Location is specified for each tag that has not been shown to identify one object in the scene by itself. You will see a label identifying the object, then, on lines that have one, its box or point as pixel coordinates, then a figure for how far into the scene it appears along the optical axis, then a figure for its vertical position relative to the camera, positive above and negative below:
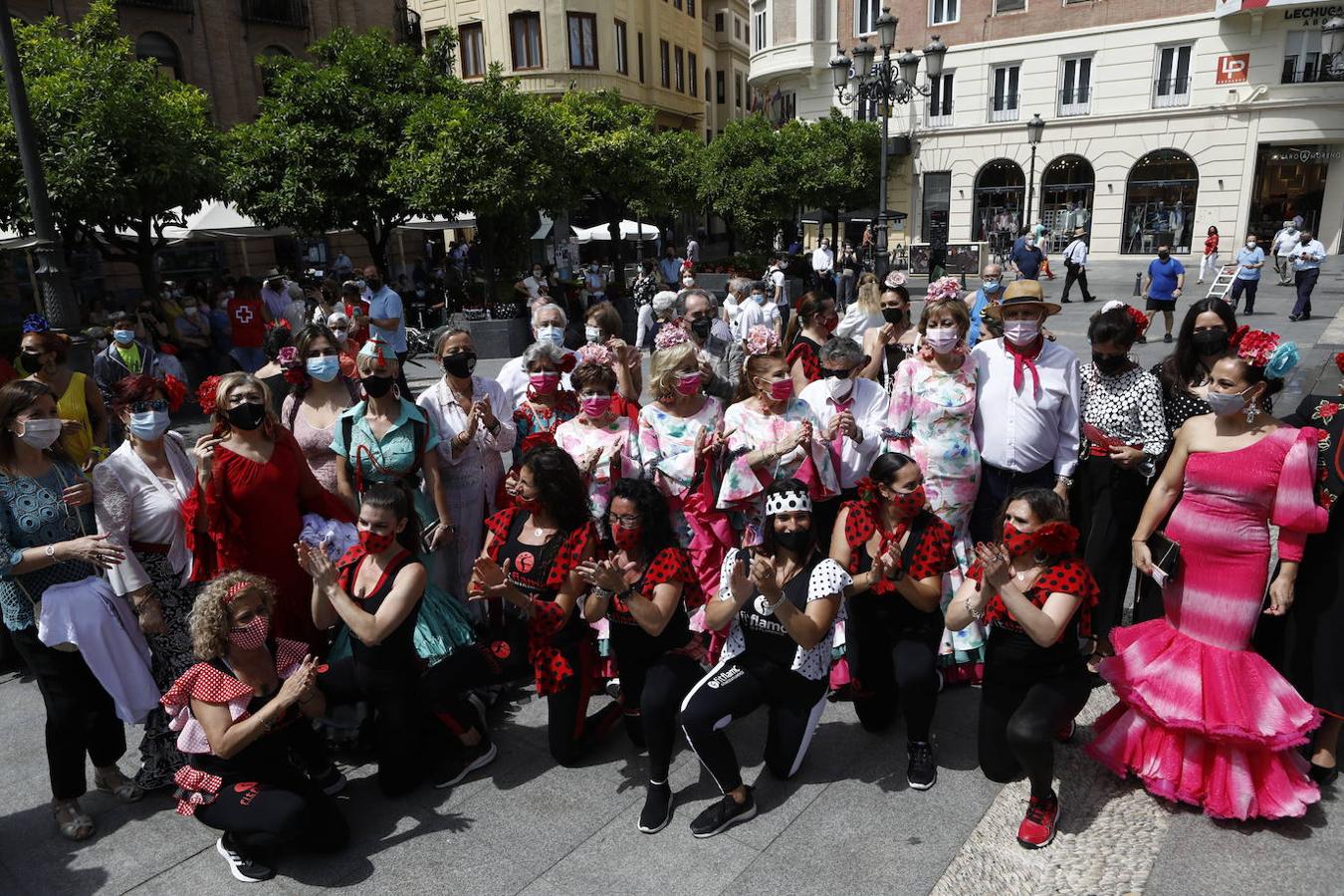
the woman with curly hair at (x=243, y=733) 3.35 -1.80
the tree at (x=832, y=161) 24.31 +1.96
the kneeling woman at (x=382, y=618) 3.67 -1.53
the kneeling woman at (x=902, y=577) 3.83 -1.48
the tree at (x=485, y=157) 15.05 +1.43
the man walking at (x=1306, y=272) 15.75 -1.03
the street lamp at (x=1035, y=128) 28.58 +2.99
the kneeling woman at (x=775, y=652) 3.58 -1.78
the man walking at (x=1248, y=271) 16.05 -1.02
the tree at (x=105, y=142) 12.77 +1.64
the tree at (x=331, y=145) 15.78 +1.80
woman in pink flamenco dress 3.49 -1.73
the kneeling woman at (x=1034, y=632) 3.33 -1.55
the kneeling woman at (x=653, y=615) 3.69 -1.59
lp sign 29.52 +4.79
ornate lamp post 16.11 +3.05
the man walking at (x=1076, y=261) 19.42 -0.87
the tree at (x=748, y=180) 23.58 +1.37
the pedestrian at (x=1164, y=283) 14.23 -1.03
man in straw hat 4.56 -0.93
